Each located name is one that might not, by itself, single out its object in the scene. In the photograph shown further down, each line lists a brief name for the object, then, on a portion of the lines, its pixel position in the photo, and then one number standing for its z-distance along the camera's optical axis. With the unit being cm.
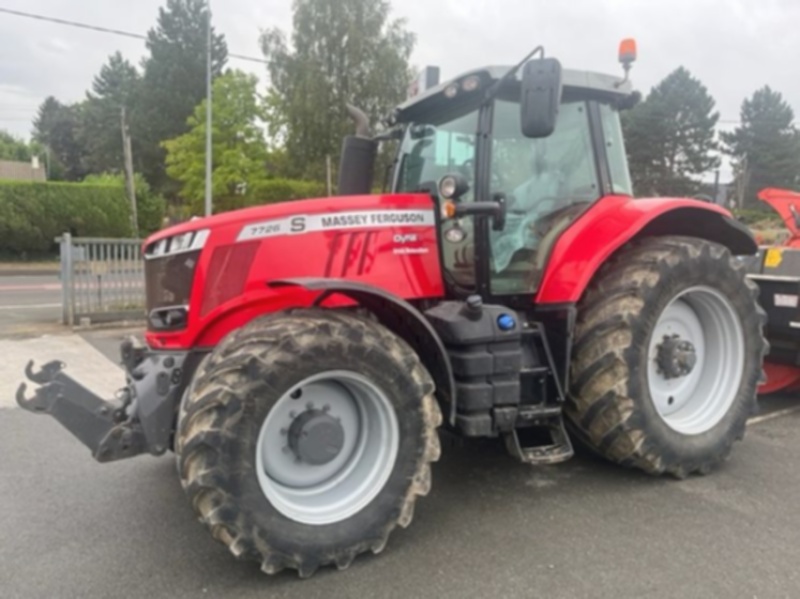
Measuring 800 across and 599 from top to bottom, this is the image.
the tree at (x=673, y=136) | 4438
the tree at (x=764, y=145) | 4881
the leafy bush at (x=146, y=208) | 3030
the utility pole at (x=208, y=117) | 1943
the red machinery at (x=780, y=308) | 527
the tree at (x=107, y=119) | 5138
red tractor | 286
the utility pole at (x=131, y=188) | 2808
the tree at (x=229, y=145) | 2956
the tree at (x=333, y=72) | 3167
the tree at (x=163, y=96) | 4553
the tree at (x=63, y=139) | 6806
